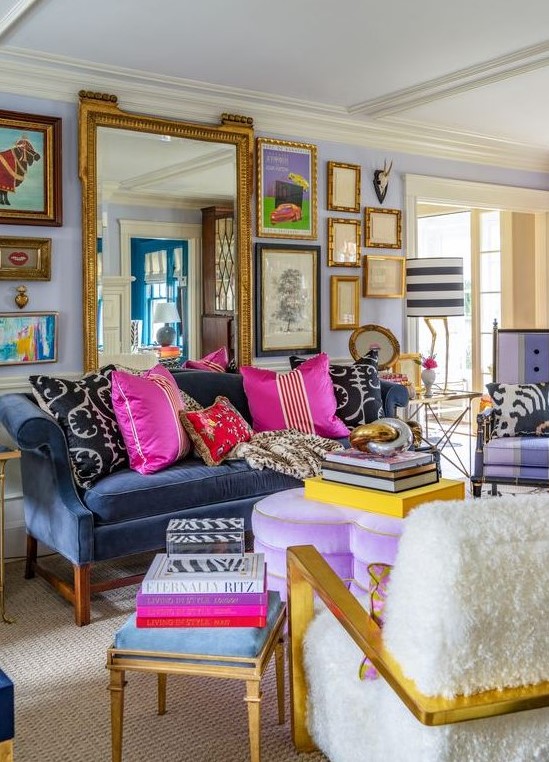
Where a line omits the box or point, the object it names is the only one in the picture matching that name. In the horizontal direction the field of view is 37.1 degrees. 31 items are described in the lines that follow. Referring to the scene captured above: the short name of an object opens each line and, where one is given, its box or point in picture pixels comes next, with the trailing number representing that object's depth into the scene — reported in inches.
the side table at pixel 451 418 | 211.9
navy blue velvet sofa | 129.0
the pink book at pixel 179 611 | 77.9
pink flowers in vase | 215.0
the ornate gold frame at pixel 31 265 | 161.0
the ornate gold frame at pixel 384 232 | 220.4
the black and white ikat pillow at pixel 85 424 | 136.3
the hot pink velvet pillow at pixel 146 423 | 143.3
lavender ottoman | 109.0
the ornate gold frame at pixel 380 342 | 213.9
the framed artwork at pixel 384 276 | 221.9
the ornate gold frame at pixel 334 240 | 212.2
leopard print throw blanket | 152.4
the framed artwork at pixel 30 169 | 160.7
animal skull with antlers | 220.4
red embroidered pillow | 151.4
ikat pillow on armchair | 187.8
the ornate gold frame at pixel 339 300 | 214.4
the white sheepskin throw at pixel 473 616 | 52.8
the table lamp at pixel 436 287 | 217.2
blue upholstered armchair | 177.8
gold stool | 76.7
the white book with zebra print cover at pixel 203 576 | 78.0
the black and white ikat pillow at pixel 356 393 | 181.6
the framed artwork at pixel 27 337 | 162.1
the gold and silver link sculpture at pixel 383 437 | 116.6
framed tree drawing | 200.7
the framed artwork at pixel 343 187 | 210.8
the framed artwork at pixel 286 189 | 198.2
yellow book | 110.6
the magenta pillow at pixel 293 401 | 173.0
